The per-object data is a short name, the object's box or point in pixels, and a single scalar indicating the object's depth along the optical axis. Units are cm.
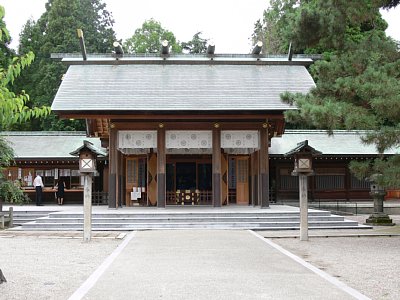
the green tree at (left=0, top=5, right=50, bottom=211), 679
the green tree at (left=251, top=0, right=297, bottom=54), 4264
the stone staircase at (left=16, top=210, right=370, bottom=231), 1792
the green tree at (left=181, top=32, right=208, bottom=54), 5284
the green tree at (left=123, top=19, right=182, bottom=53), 5010
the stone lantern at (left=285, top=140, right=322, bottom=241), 1484
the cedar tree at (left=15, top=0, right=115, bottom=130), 4041
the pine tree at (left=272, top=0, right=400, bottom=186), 1157
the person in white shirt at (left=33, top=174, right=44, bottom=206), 2583
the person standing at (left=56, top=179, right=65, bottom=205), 2748
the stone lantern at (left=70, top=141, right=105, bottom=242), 1485
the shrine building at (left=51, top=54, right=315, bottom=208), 2088
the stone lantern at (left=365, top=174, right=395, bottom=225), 1975
